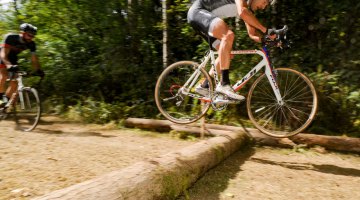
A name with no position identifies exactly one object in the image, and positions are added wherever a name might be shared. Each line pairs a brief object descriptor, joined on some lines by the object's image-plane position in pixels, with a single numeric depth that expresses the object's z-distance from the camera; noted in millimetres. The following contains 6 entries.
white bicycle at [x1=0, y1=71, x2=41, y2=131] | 6396
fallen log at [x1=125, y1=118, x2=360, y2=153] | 4949
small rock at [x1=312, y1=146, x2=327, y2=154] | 5031
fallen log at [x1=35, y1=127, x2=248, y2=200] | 2291
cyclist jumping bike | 4516
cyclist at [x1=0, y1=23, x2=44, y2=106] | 6465
